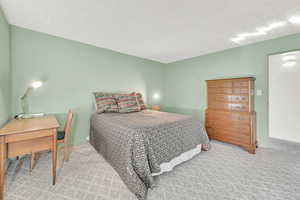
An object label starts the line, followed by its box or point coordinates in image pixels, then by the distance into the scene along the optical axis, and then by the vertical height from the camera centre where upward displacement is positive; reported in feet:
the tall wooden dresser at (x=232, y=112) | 8.19 -0.95
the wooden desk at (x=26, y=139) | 4.29 -1.55
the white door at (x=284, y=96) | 7.70 +0.14
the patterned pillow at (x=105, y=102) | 8.93 -0.23
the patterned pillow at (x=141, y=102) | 11.03 -0.28
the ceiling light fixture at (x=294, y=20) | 6.17 +3.95
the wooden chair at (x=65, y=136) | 6.32 -1.92
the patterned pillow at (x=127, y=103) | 9.51 -0.32
